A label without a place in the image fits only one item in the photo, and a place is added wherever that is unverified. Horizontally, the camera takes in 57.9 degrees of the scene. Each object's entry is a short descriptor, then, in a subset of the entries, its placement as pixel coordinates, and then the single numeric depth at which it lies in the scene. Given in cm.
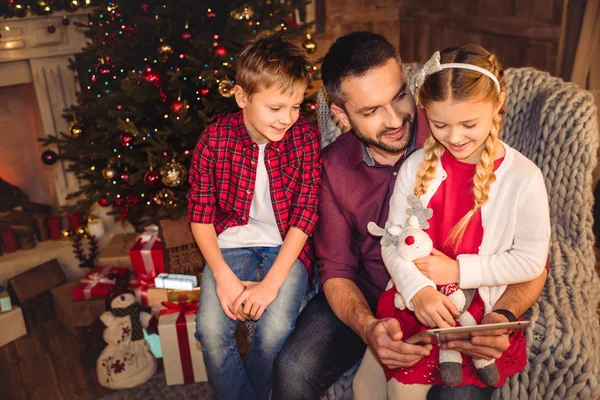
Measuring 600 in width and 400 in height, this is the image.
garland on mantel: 308
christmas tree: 273
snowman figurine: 270
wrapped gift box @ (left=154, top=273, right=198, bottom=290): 273
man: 161
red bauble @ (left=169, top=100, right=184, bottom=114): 270
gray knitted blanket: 150
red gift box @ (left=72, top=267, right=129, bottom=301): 307
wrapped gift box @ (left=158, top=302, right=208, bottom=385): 262
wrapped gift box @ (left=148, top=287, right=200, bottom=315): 277
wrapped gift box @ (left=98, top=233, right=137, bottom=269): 345
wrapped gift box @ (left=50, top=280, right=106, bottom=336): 299
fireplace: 334
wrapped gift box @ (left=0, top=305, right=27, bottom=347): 314
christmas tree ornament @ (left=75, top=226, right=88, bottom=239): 352
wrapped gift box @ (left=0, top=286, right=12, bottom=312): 315
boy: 190
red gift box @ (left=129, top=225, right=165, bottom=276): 307
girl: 148
